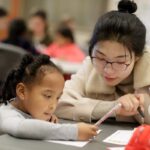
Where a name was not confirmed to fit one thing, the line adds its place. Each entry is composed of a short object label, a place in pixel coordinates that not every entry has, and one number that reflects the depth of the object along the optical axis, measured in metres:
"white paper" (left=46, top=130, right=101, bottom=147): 2.13
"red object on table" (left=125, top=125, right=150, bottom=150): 2.01
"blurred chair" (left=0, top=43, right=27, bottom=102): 3.93
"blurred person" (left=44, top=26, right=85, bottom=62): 6.11
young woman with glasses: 2.42
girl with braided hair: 2.16
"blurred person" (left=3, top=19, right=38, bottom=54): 5.47
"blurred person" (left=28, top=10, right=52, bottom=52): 7.24
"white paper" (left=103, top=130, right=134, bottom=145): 2.18
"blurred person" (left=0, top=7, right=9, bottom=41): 7.29
